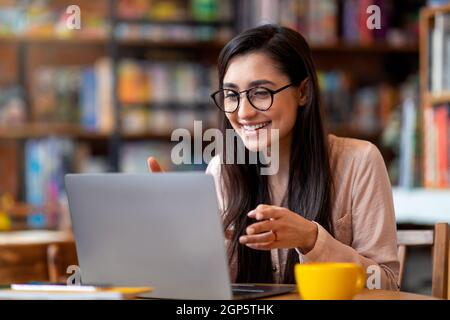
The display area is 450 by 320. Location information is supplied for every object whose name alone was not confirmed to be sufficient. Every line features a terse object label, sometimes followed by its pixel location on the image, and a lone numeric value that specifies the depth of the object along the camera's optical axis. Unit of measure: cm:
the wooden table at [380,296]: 277
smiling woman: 326
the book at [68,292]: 263
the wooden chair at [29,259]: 403
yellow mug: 265
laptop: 266
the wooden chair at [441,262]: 313
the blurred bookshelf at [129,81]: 654
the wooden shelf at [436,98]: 517
